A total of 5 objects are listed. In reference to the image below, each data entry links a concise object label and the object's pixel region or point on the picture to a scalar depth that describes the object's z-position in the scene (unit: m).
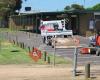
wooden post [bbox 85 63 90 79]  17.28
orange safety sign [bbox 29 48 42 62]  24.93
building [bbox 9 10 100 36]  64.06
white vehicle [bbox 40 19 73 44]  45.47
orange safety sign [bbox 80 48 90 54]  33.45
